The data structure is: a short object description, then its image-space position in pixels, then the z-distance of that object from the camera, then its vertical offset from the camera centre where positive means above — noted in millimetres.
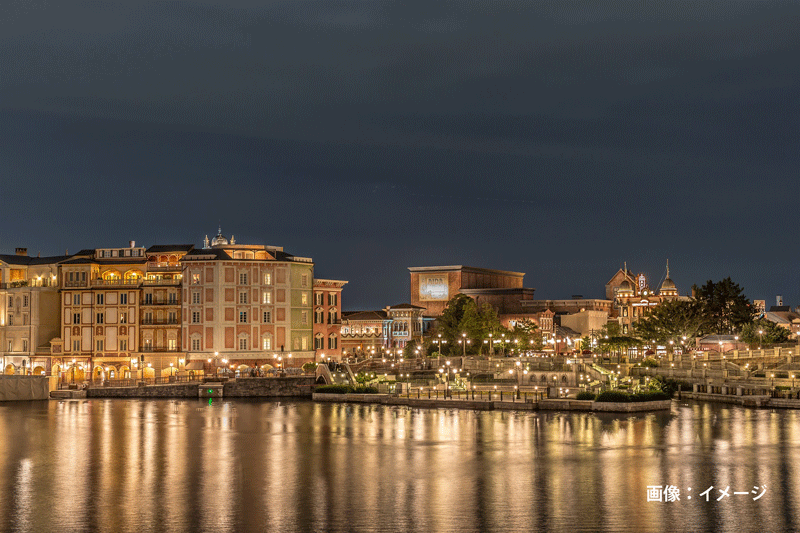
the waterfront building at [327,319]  114500 +4030
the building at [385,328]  150000 +3769
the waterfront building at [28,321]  111938 +4201
